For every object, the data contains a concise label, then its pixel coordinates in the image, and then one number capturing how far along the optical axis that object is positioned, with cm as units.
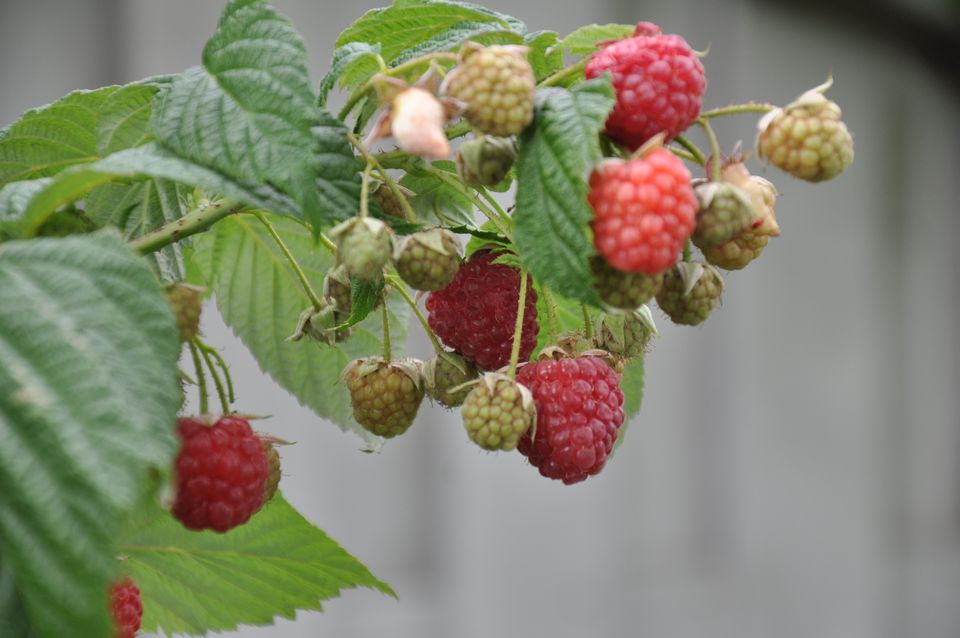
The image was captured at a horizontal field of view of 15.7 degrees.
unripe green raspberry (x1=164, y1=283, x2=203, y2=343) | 56
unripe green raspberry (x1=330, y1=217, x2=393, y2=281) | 55
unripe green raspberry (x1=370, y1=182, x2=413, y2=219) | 59
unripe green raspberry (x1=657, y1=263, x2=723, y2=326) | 57
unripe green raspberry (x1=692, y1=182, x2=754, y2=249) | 55
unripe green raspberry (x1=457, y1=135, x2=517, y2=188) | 55
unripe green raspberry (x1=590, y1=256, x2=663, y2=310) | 55
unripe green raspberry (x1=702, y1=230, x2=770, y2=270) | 56
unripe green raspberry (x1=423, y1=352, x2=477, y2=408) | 60
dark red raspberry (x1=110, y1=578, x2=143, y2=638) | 59
